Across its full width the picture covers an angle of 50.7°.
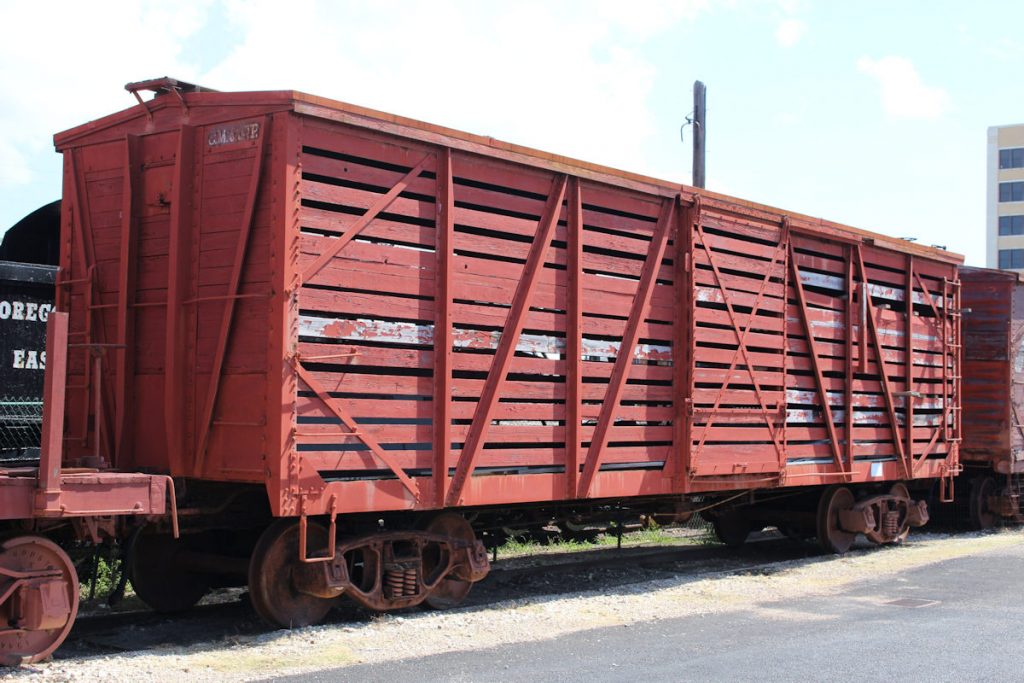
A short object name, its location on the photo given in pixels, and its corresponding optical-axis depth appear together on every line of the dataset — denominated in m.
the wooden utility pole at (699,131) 18.00
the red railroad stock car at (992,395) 15.91
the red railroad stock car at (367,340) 7.54
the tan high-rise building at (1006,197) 79.62
